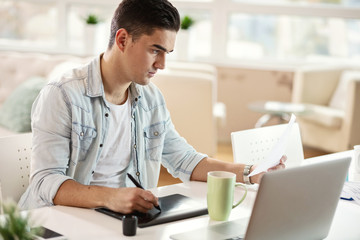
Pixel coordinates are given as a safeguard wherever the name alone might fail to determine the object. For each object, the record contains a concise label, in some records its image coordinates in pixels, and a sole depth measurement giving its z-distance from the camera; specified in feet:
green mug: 7.22
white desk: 6.74
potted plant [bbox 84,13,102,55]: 23.77
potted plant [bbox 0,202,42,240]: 5.04
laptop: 6.05
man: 7.68
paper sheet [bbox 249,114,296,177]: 7.45
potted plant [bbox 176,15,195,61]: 22.72
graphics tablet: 7.08
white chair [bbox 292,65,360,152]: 20.44
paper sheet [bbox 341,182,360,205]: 8.21
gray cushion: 16.35
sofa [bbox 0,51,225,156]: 16.73
